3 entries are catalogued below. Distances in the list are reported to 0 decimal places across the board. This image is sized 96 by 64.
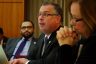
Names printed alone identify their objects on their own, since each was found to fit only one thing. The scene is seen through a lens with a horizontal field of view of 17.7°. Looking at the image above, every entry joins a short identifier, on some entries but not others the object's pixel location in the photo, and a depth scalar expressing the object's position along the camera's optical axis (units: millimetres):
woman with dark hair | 1941
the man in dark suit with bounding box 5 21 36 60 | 5507
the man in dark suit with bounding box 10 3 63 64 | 3312
